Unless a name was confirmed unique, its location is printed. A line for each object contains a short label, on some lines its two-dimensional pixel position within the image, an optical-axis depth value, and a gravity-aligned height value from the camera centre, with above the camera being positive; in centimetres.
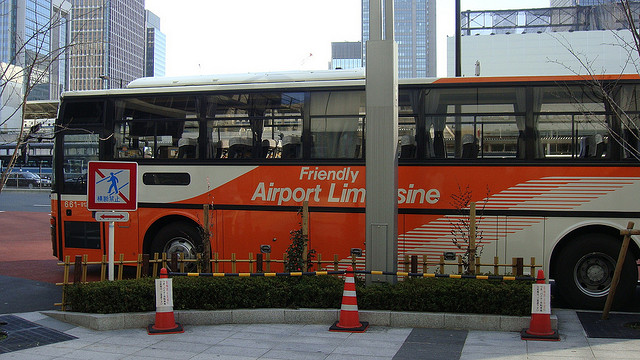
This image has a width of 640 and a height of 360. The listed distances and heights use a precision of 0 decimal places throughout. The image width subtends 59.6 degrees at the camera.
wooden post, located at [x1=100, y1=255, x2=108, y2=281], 887 -137
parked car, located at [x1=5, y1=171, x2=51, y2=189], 4372 +18
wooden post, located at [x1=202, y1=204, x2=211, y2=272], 929 -96
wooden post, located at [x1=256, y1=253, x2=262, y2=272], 912 -125
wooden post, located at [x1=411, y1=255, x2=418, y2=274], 886 -124
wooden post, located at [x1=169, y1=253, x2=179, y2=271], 920 -129
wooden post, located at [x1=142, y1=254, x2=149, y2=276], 901 -127
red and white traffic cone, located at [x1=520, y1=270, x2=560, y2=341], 695 -161
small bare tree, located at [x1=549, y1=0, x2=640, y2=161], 872 +115
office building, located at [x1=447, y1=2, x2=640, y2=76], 4509 +1302
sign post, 832 -10
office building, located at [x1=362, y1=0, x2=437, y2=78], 19088 +4750
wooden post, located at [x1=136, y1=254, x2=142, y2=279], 919 -137
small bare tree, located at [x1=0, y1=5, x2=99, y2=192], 769 +181
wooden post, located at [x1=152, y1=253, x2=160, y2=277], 935 -136
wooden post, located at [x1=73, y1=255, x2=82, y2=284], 841 -132
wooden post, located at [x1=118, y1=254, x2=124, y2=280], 905 -130
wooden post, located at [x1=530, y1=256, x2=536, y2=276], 857 -122
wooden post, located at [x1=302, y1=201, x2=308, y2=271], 902 -73
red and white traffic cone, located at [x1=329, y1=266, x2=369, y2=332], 743 -168
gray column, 848 +55
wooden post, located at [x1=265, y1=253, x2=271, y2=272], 919 -125
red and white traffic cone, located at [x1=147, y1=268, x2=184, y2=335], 746 -170
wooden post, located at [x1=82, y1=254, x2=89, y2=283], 873 -132
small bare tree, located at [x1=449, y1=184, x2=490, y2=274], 910 -58
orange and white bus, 888 +38
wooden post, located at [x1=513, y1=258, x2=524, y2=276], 847 -122
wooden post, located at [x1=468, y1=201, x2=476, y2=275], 853 -79
